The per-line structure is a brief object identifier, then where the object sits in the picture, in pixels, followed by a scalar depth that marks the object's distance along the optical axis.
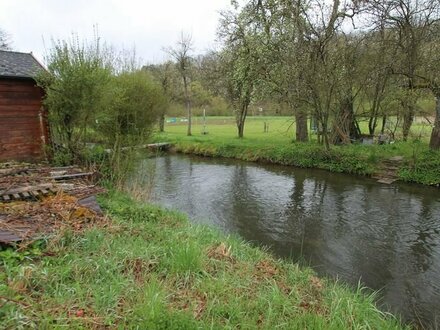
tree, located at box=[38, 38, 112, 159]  9.62
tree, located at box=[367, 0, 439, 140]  14.10
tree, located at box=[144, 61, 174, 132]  31.30
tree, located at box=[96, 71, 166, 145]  11.95
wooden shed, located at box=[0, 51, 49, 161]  10.34
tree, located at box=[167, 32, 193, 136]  27.05
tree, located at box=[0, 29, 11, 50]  32.97
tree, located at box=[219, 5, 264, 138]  19.16
